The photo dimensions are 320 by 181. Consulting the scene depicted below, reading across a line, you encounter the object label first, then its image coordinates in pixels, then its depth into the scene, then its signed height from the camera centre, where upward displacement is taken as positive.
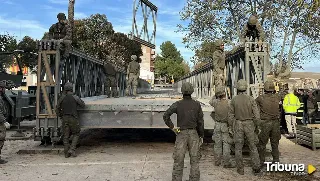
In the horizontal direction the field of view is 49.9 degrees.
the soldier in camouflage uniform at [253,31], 8.70 +1.56
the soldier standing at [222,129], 7.09 -0.79
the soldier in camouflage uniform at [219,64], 9.68 +0.80
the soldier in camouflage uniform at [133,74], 14.22 +0.75
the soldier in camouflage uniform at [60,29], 9.38 +1.73
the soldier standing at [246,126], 6.56 -0.66
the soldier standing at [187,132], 5.55 -0.66
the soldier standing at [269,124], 6.94 -0.65
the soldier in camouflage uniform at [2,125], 7.59 -0.74
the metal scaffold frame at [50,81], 8.39 +0.27
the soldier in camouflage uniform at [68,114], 7.93 -0.51
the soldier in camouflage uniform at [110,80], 13.62 +0.48
